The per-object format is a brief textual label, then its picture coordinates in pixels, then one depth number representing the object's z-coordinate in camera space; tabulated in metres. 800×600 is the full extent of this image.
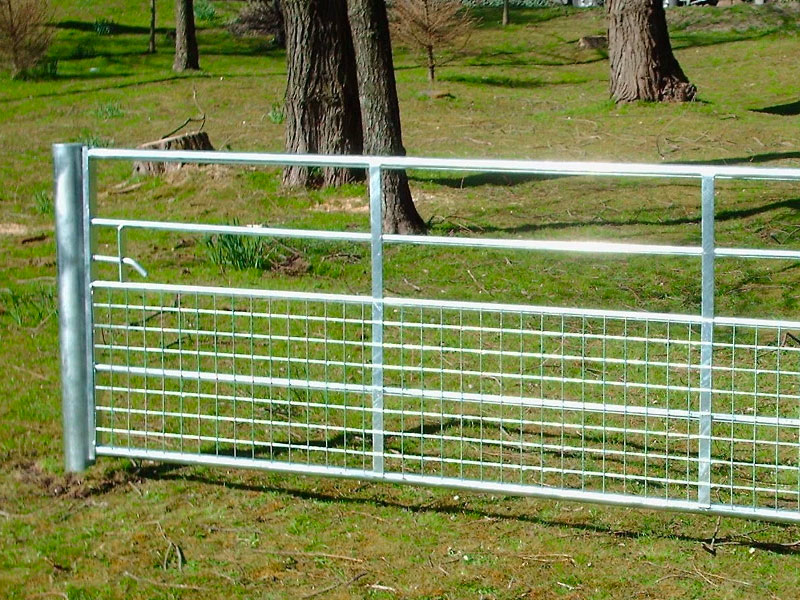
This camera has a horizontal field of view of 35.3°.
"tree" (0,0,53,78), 23.98
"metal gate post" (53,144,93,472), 5.62
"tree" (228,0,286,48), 31.38
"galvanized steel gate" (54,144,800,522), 5.05
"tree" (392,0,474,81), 23.06
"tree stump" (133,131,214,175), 13.88
